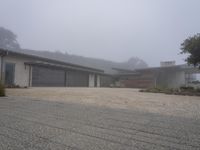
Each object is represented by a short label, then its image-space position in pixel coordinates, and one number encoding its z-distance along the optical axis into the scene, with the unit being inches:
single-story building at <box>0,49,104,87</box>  469.6
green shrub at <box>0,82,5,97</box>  228.9
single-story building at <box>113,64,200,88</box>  757.7
